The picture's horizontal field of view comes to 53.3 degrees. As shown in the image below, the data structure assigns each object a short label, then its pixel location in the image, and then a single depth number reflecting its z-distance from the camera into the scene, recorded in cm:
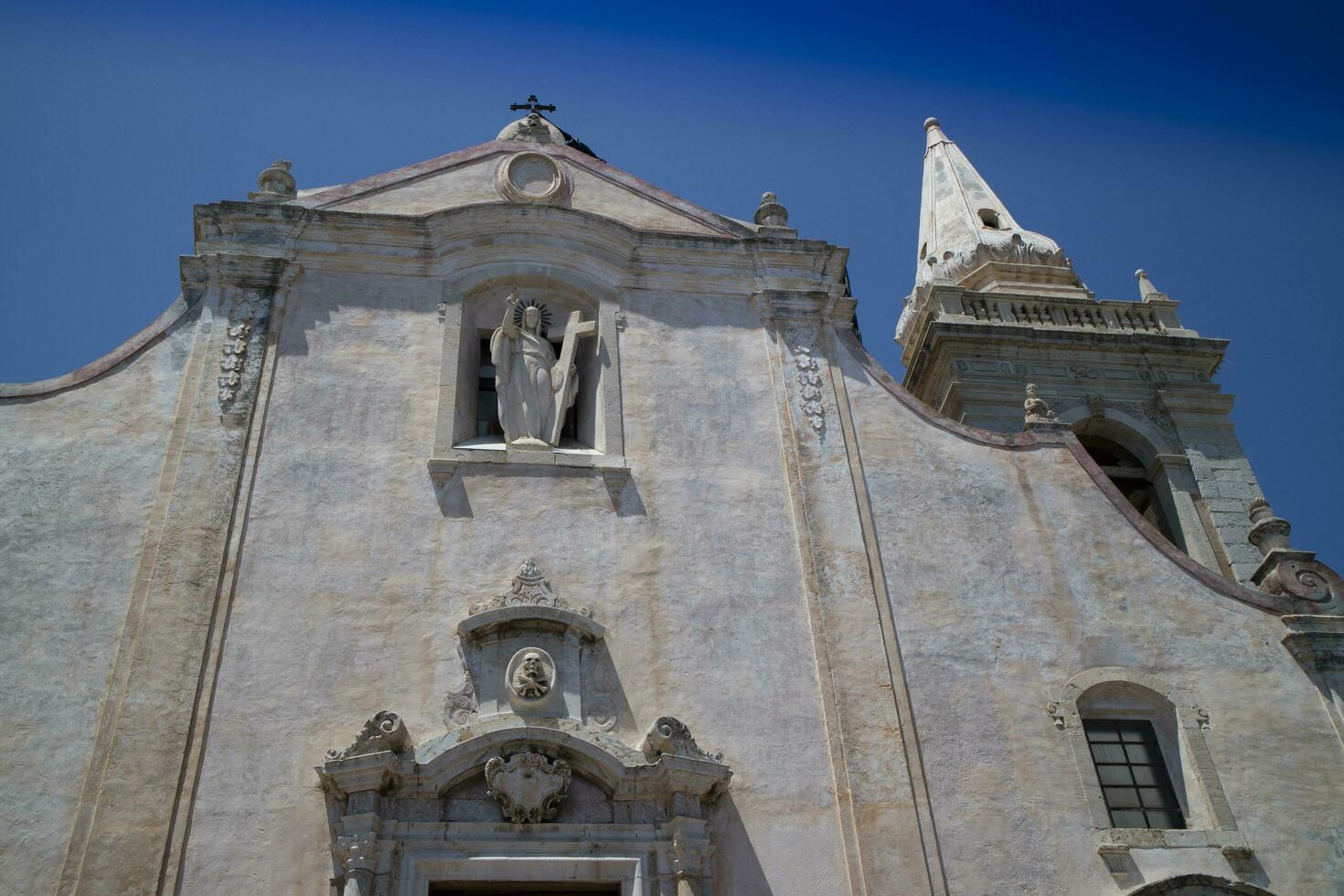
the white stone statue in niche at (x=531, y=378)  1214
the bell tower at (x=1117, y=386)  1733
